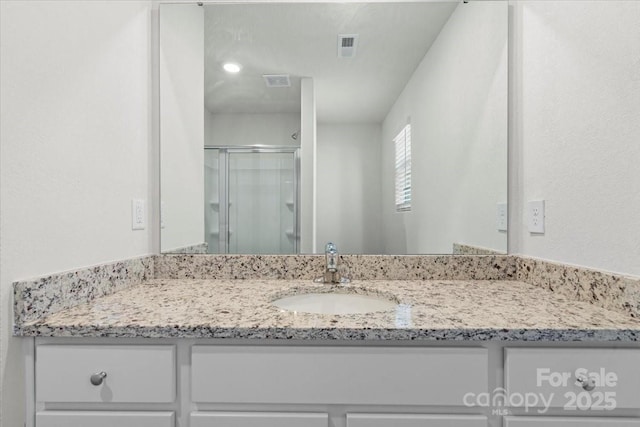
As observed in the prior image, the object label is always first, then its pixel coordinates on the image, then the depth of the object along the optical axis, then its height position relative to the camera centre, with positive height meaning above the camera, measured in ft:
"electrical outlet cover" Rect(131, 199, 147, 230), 4.04 +0.04
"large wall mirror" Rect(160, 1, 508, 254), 4.47 +1.25
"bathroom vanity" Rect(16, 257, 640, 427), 2.46 -1.17
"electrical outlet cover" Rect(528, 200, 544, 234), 3.82 +0.00
